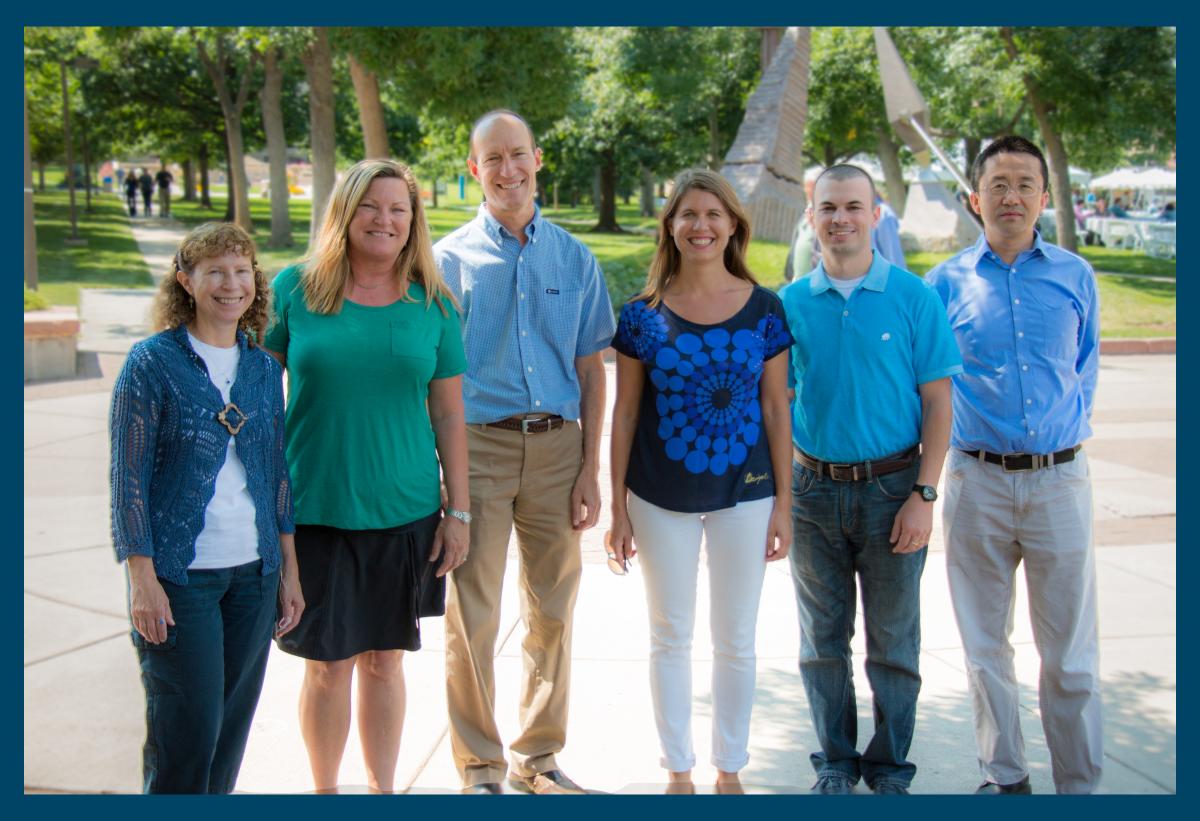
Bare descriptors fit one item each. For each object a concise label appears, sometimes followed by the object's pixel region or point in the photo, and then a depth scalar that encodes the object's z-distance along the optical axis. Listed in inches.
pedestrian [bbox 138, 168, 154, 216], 1557.6
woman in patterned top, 125.2
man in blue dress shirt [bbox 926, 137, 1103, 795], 128.9
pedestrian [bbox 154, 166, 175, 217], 1521.9
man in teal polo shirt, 126.7
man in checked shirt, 133.4
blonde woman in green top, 116.9
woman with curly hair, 100.8
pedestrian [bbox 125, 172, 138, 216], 1514.5
